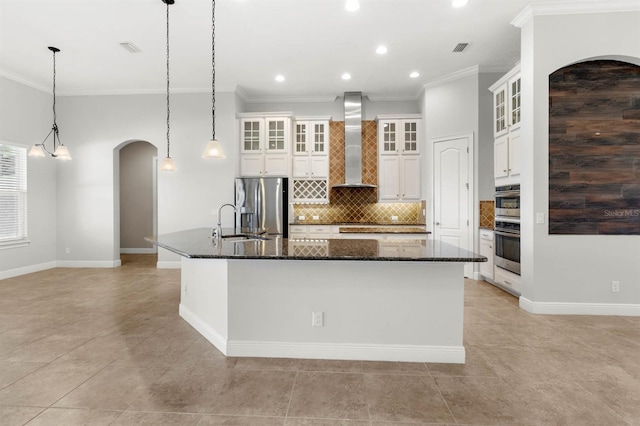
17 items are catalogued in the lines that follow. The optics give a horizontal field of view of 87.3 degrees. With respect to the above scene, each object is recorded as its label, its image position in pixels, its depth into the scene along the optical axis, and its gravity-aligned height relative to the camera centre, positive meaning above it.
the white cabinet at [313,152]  6.48 +1.18
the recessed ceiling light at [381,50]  4.70 +2.32
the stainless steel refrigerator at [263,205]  6.01 +0.14
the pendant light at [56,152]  4.59 +0.85
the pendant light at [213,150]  3.58 +0.67
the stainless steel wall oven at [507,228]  4.25 -0.21
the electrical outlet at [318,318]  2.68 -0.84
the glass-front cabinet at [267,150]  6.35 +1.20
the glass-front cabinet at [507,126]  4.26 +1.18
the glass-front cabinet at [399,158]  6.27 +1.03
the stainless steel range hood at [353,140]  6.43 +1.41
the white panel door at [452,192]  5.48 +0.34
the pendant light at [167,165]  4.33 +0.62
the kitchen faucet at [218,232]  3.56 -0.21
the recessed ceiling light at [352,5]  3.58 +2.25
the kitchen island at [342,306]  2.62 -0.74
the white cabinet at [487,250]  5.01 -0.56
